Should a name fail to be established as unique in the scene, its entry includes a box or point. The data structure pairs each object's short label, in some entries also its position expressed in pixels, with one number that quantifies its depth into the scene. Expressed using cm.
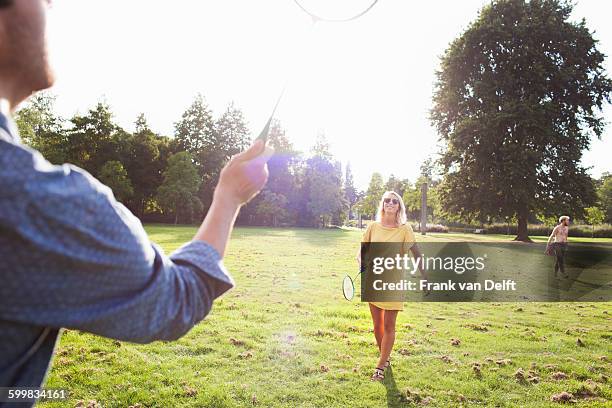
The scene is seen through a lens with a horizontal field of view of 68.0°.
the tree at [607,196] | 6612
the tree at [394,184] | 8669
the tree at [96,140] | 5353
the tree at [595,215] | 5766
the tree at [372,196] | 7888
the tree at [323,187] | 6309
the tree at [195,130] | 6384
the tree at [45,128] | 4875
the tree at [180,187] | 5291
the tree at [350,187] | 12838
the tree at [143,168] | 5722
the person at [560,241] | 1717
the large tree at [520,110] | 3206
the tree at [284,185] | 6131
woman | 675
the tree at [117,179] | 5019
